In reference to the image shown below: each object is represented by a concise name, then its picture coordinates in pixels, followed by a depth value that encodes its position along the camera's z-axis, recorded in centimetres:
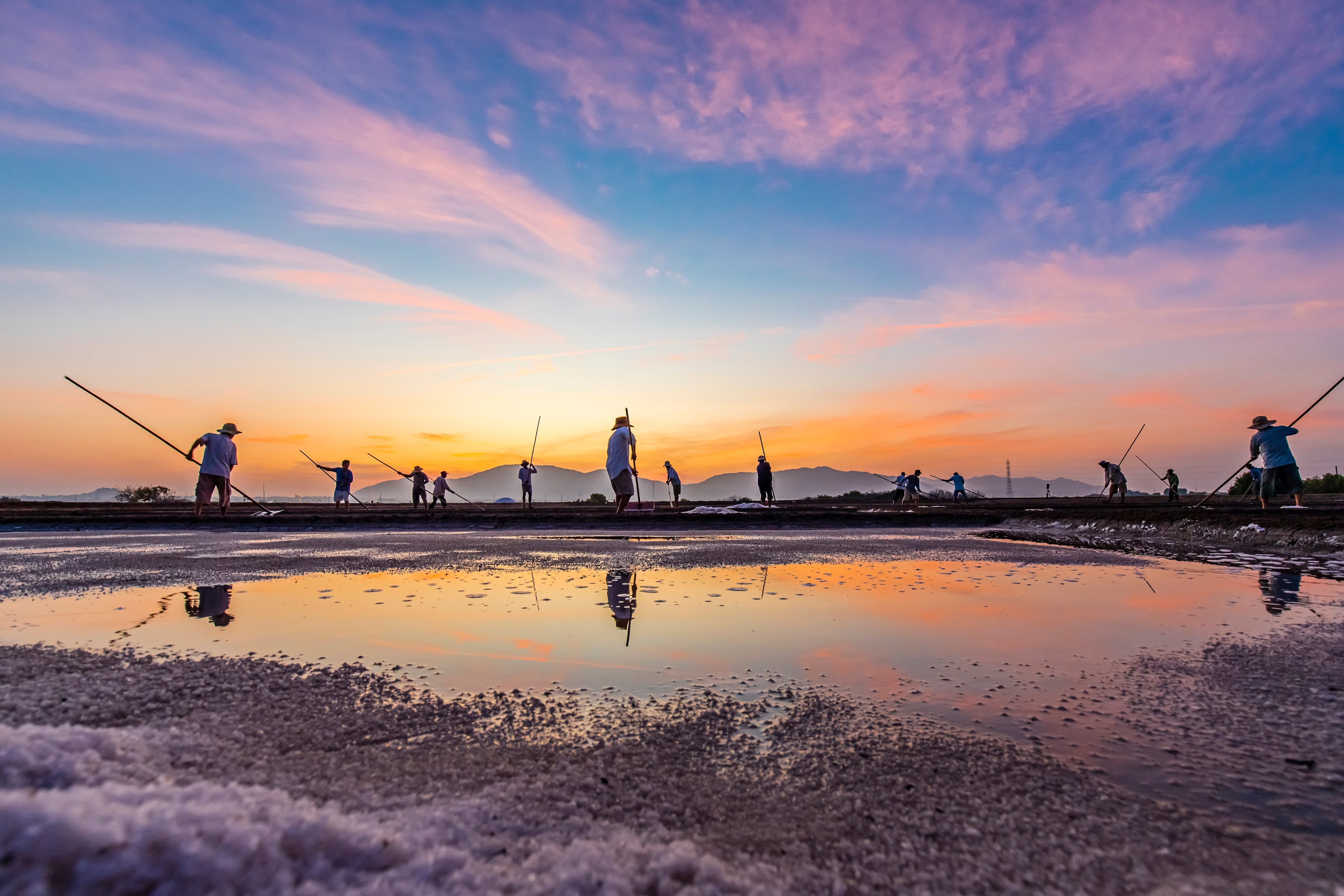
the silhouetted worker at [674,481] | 2405
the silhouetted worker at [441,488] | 2514
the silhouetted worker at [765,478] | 2484
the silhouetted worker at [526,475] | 2852
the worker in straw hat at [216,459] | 1473
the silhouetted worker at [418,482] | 2650
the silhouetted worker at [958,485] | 3088
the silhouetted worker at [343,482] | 2295
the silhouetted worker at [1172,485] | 2781
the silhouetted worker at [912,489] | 2908
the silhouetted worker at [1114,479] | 2381
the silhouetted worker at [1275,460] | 1272
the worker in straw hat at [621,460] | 1633
